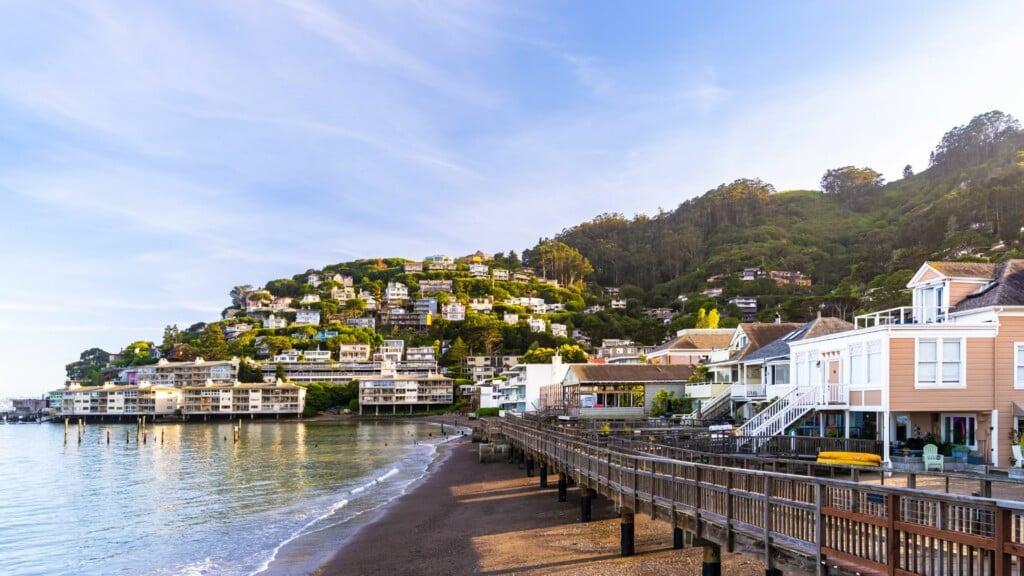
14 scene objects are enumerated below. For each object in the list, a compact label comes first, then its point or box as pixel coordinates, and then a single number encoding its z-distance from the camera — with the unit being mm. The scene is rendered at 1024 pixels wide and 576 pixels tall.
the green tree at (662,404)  52906
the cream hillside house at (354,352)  182375
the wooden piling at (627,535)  18656
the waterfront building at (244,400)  150375
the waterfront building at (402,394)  153750
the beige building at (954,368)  25656
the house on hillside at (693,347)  67250
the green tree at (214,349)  190250
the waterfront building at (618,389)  55531
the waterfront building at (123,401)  150250
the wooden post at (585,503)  23922
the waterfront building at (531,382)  76312
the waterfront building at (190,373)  171000
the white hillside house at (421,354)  180500
